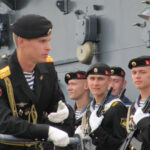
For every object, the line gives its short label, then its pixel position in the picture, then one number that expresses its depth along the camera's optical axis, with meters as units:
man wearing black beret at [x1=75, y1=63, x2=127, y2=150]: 9.76
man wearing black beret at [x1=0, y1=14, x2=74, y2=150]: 5.84
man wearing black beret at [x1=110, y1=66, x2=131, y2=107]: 11.37
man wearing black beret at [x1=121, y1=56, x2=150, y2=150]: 8.42
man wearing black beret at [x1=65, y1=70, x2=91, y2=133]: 12.23
